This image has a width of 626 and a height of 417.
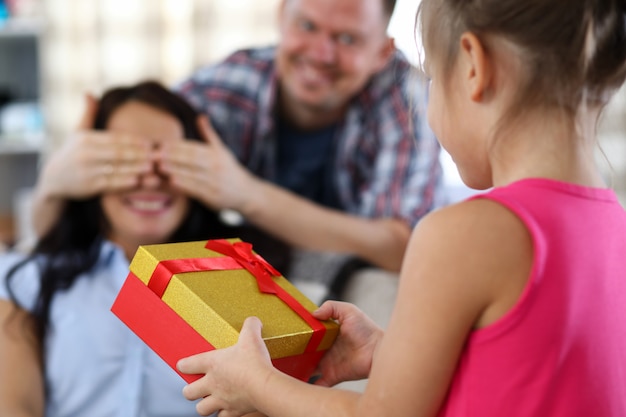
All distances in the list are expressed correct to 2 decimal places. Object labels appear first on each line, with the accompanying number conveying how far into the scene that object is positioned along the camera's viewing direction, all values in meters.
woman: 1.80
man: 1.98
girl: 1.19
